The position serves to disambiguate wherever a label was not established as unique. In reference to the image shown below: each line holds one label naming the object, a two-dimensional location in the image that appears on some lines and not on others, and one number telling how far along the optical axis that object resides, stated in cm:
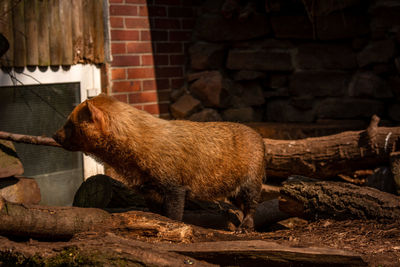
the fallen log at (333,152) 542
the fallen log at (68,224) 364
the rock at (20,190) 495
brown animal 415
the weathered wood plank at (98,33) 646
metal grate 586
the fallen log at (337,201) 408
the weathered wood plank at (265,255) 322
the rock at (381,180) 528
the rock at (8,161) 498
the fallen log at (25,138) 512
